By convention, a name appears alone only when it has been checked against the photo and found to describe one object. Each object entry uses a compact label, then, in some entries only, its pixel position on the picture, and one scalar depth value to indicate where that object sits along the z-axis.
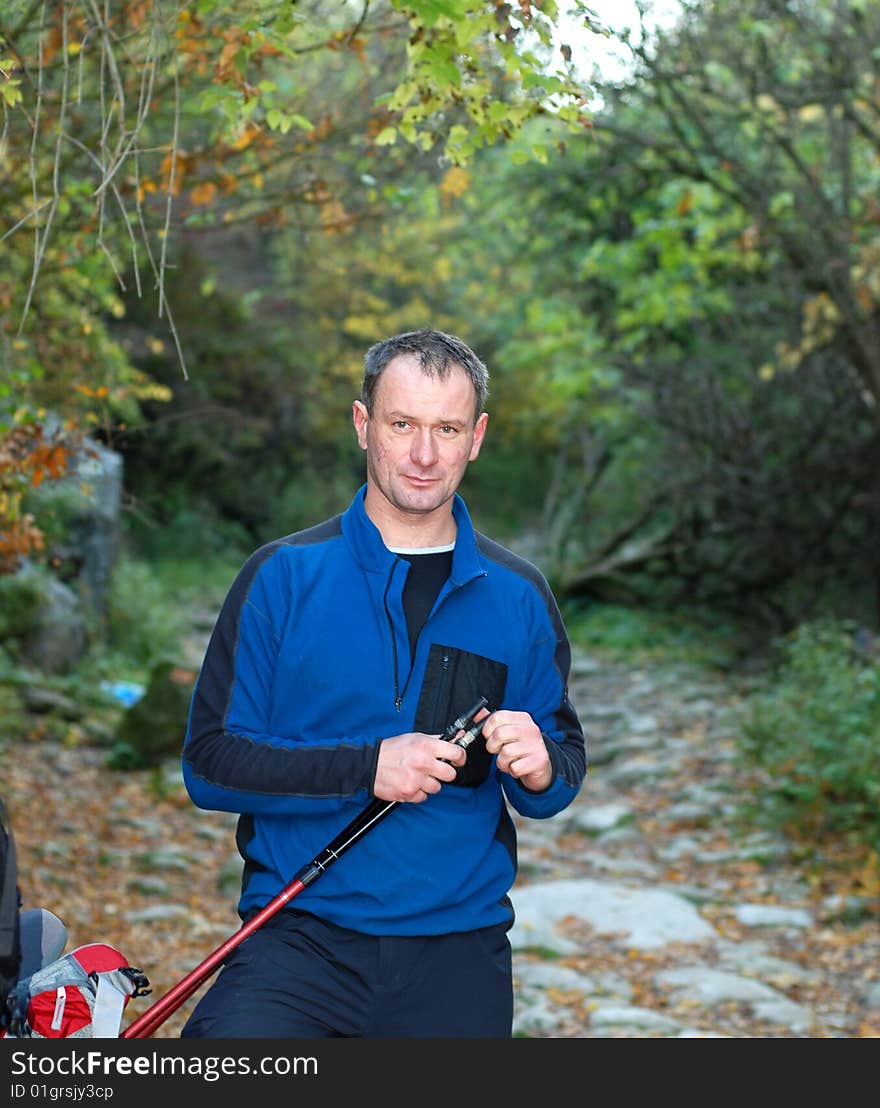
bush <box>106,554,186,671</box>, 15.01
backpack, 2.76
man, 3.07
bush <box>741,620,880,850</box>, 8.82
